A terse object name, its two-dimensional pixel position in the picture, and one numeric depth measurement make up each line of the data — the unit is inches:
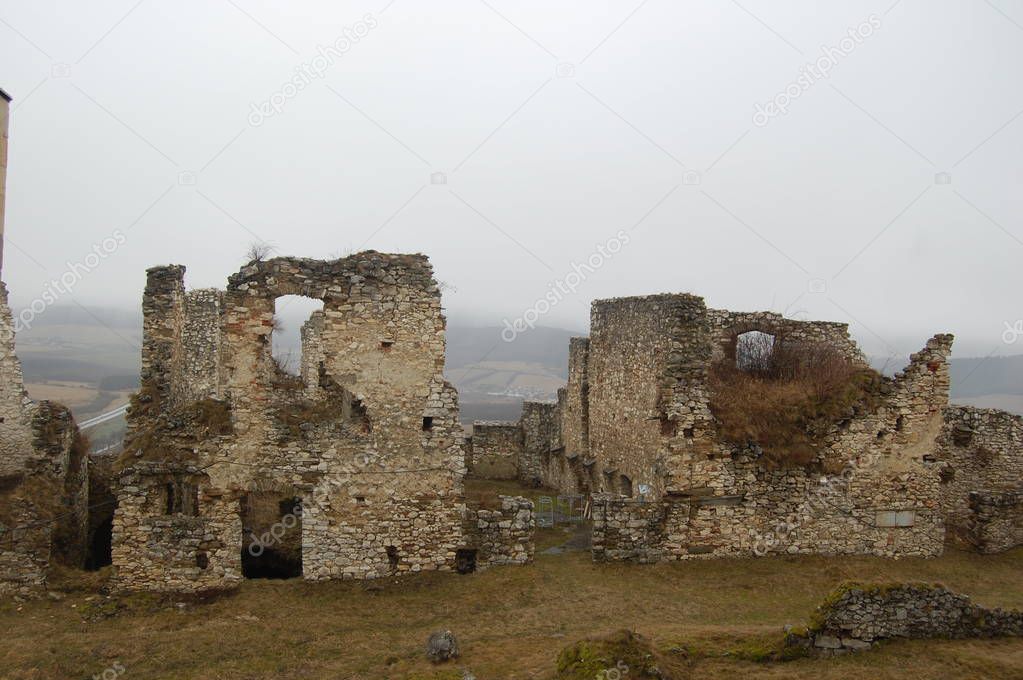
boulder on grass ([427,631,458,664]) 393.1
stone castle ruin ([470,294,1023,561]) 600.1
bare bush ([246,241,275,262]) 536.4
